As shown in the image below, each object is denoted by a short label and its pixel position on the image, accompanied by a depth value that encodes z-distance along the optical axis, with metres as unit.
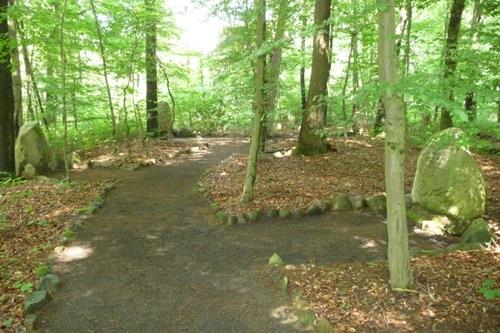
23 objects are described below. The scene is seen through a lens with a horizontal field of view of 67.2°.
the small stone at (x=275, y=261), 5.05
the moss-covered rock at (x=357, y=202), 7.20
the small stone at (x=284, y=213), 6.94
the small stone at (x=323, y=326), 3.61
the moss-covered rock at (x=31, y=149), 10.27
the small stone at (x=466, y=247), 5.24
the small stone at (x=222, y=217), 6.87
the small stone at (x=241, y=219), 6.80
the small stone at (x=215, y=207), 7.31
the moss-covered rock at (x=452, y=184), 6.22
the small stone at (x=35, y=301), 4.09
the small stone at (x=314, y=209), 7.04
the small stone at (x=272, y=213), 6.98
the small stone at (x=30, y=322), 3.82
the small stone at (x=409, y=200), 7.01
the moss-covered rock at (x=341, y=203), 7.17
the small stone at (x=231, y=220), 6.76
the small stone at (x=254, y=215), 6.86
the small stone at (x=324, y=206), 7.11
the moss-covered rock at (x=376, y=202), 7.16
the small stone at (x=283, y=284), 4.44
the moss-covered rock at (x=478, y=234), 5.49
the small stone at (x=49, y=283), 4.57
